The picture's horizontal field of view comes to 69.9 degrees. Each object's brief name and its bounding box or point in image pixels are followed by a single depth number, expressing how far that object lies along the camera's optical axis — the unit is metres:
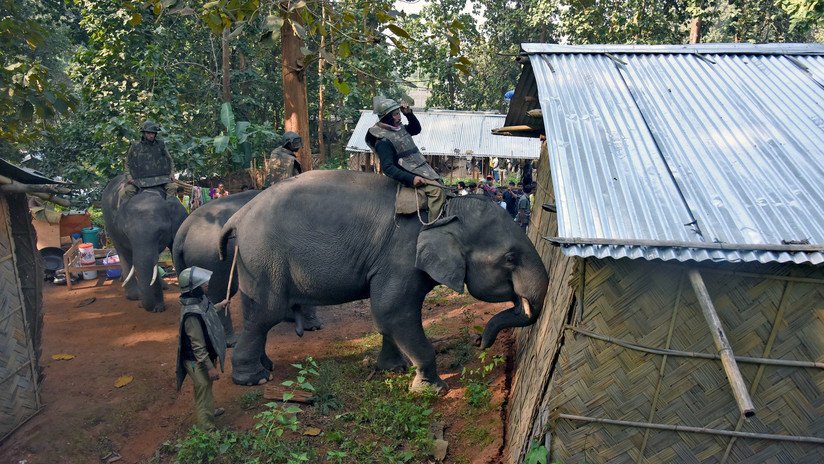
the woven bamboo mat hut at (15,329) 5.75
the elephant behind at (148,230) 8.48
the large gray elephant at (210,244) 7.68
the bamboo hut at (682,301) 3.92
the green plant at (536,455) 4.30
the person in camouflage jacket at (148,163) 9.35
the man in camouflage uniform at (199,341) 5.68
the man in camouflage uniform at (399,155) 6.30
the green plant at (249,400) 6.43
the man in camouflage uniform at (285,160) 8.87
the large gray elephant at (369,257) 6.08
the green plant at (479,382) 6.18
